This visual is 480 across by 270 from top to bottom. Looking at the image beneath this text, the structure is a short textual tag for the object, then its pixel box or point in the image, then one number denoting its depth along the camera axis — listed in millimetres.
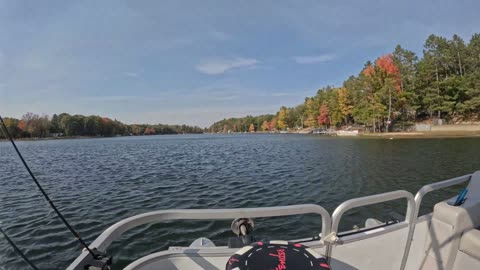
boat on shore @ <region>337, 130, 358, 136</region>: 70812
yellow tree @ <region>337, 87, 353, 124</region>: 79562
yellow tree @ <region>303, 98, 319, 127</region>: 105200
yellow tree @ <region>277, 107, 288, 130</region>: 145200
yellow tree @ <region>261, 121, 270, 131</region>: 184850
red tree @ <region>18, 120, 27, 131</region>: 116325
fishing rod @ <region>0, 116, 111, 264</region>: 2055
